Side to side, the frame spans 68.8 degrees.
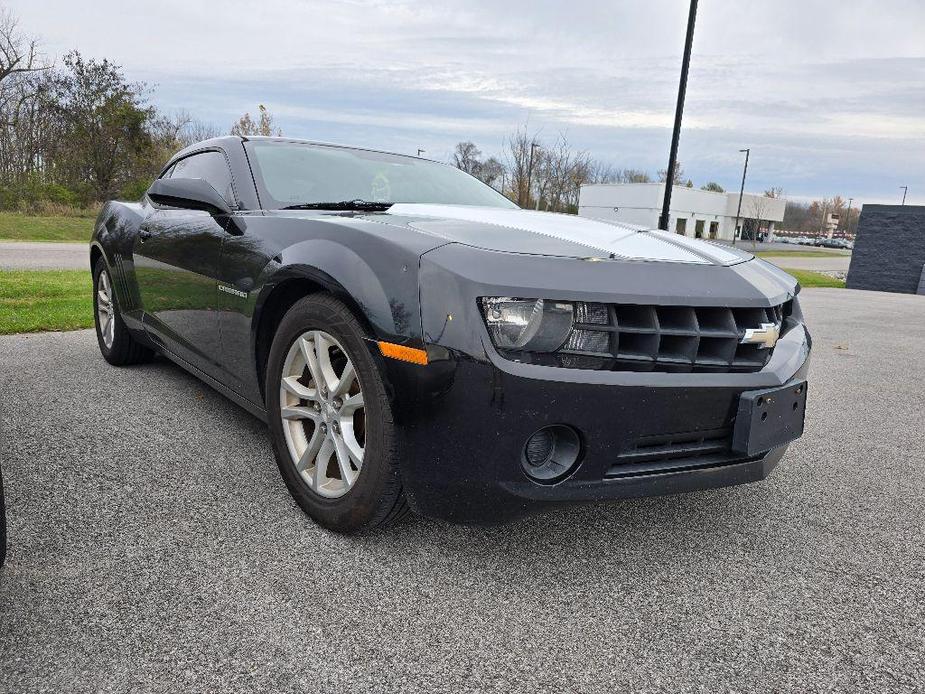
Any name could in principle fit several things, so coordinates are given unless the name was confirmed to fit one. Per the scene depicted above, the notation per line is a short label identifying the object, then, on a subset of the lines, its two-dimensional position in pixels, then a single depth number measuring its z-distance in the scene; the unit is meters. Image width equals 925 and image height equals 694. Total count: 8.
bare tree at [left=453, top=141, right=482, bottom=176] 43.00
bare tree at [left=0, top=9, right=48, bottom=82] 25.88
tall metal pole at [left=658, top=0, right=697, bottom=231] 8.01
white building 57.00
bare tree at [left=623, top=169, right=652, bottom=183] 64.44
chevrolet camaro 1.87
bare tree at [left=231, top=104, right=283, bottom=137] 28.83
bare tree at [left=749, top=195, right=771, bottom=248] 72.94
